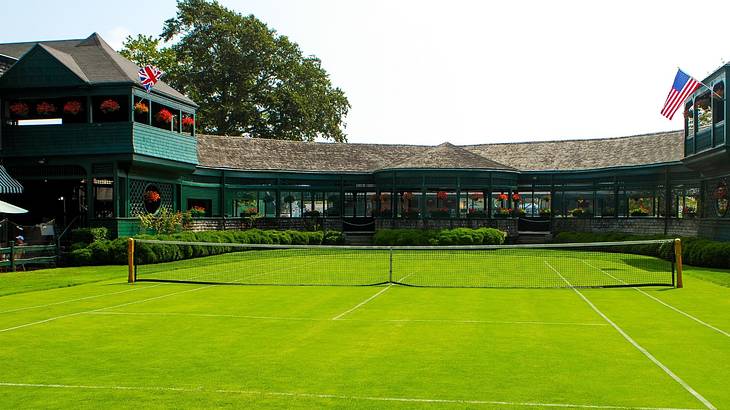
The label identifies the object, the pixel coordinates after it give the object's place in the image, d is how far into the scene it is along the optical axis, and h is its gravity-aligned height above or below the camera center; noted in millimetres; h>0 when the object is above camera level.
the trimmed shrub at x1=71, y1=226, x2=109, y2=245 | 28844 -1055
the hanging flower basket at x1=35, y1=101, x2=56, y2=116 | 30547 +4367
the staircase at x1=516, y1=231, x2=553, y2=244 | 42906 -1879
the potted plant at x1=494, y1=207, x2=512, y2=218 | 42125 -388
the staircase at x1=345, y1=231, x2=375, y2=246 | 41594 -1828
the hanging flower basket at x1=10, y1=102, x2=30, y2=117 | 30641 +4347
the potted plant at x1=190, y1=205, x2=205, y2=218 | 36875 -146
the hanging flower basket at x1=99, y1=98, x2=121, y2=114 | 30094 +4345
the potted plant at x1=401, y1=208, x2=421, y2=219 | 42744 -362
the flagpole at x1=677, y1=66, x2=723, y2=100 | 27555 +4536
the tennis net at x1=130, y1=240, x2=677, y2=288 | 21578 -2247
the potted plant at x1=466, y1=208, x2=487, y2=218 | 42462 -386
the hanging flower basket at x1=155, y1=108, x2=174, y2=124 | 33125 +4321
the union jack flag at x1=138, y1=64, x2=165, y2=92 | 30234 +5628
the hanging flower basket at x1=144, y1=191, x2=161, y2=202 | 33062 +581
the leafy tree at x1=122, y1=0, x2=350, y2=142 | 60031 +11624
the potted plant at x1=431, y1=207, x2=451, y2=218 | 42125 -368
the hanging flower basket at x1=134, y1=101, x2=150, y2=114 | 30734 +4373
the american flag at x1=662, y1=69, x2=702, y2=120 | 28208 +4584
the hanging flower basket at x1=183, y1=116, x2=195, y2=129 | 36000 +4404
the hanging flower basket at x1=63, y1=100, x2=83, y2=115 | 30562 +4377
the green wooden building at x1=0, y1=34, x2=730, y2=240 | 30641 +1934
